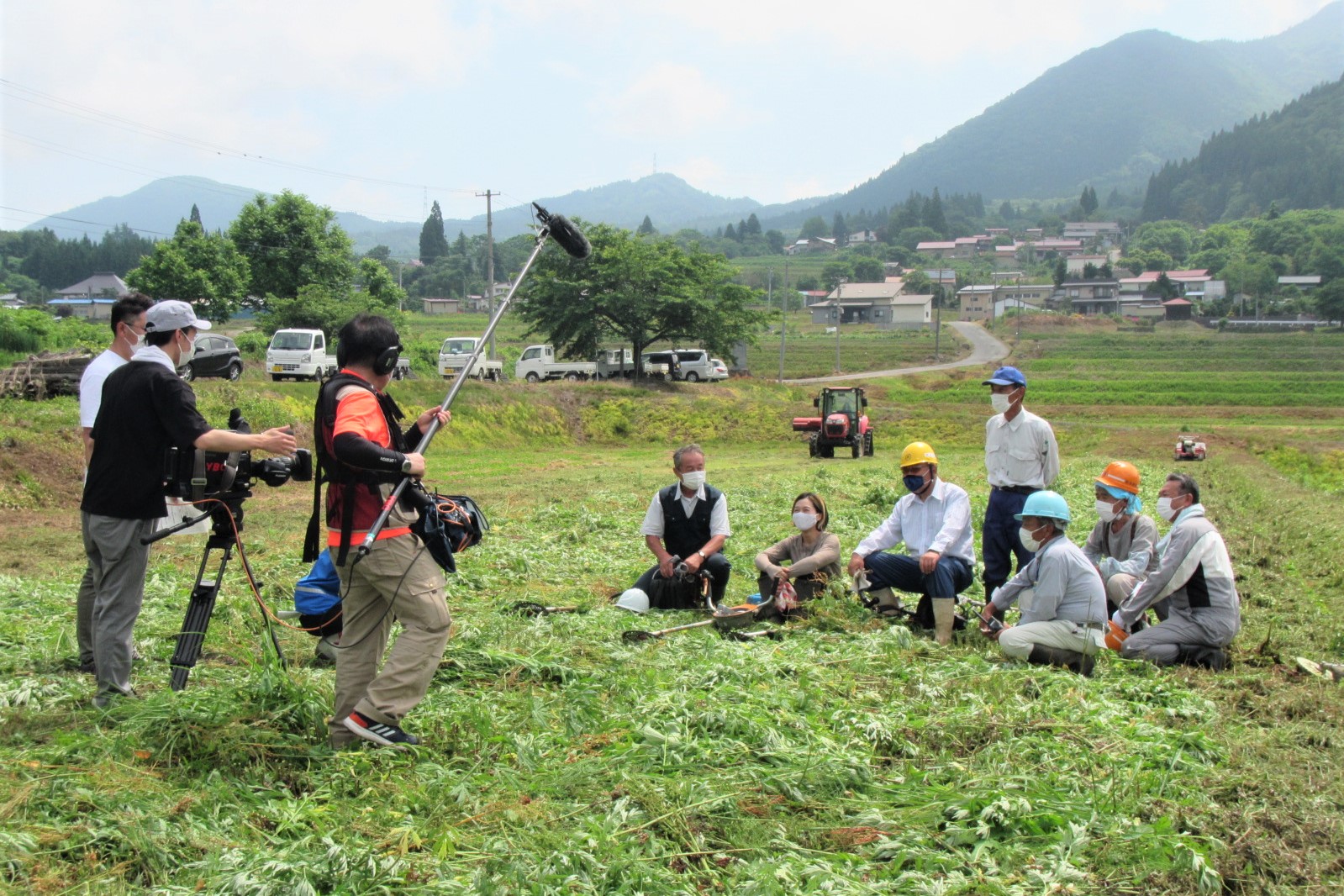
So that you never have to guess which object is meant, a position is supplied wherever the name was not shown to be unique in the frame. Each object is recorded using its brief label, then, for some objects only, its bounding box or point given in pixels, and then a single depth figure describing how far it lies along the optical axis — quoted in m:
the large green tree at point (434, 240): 168.38
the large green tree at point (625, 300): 45.72
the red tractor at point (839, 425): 30.98
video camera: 5.38
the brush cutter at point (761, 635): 7.32
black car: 28.52
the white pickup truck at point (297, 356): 34.78
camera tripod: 5.46
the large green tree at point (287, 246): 54.03
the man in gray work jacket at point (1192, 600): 7.03
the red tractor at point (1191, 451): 27.90
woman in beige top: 8.32
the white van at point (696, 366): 50.47
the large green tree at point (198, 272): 49.97
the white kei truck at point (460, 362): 42.84
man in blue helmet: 6.76
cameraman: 5.29
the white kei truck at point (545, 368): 47.19
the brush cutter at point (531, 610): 7.91
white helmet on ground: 8.34
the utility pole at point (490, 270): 46.44
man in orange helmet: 7.79
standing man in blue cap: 8.39
